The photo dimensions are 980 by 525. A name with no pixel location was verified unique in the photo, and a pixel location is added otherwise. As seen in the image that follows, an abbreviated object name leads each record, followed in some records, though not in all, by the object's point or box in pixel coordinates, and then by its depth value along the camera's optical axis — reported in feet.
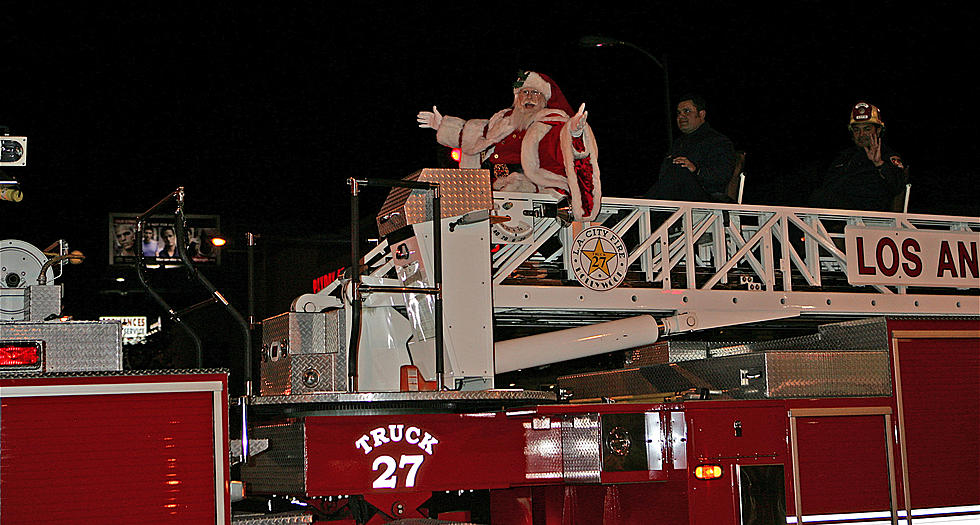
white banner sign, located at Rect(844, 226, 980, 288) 25.46
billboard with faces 65.98
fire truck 16.69
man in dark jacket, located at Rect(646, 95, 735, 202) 26.25
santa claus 22.04
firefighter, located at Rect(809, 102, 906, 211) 28.02
